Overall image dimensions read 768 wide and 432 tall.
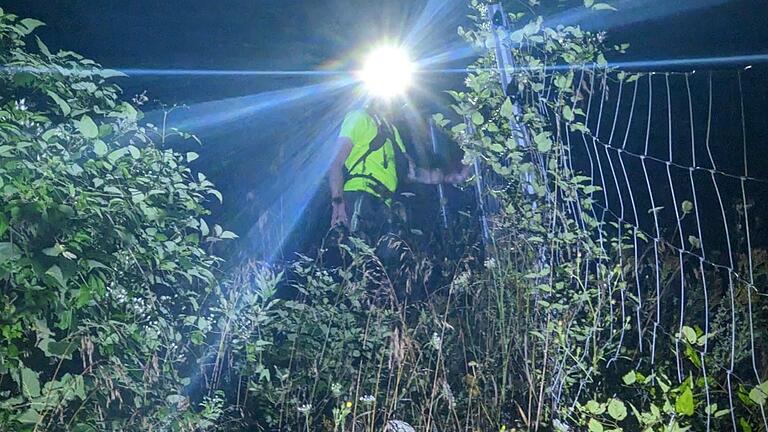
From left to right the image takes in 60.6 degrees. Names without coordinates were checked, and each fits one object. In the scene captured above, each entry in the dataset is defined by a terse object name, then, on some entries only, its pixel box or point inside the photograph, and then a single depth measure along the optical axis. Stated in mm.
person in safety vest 4207
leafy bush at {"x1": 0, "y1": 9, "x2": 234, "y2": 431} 1591
